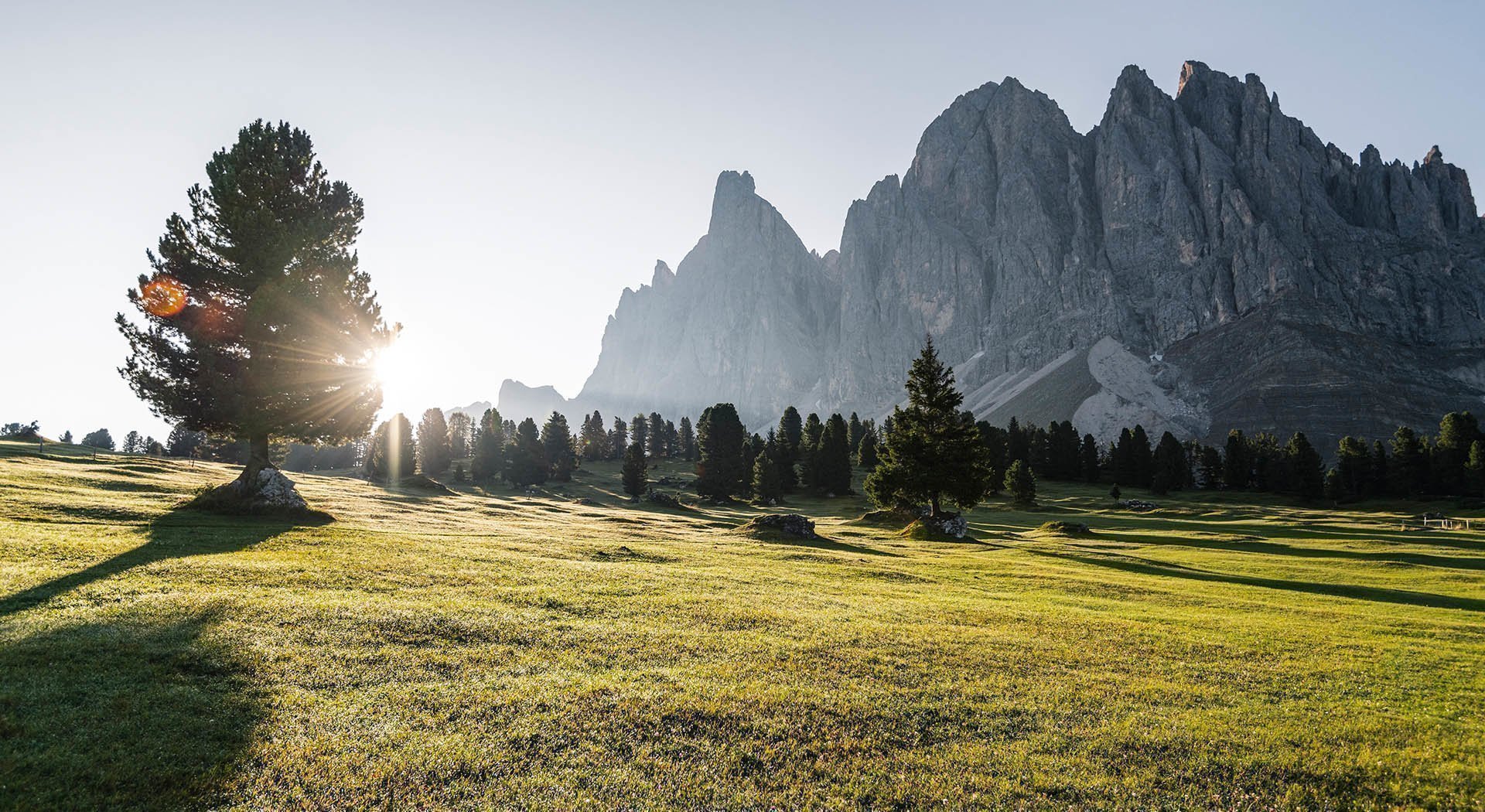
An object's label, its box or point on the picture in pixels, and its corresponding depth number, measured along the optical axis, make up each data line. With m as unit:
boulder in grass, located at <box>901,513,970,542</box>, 46.62
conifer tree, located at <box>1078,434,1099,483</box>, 139.75
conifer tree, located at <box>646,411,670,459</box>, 174.75
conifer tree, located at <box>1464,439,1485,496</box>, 94.74
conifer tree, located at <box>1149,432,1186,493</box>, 122.62
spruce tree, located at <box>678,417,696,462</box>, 177.50
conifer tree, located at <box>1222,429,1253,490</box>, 129.12
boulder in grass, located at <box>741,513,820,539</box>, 42.03
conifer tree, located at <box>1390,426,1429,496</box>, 108.75
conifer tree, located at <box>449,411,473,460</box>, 166.19
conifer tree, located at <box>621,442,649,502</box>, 100.19
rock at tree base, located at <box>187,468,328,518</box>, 30.20
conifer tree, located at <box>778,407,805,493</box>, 118.19
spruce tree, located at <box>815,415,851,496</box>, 113.19
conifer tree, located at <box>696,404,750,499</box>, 102.69
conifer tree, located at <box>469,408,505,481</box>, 113.62
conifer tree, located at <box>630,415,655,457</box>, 163.12
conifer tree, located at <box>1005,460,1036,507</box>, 90.00
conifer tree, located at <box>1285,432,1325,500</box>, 115.56
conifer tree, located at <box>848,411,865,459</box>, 171.00
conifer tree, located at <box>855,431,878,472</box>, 140.46
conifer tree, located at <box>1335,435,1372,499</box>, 114.25
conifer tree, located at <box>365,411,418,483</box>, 105.25
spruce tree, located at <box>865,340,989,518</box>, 50.38
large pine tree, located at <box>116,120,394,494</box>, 32.06
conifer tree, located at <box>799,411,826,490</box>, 115.44
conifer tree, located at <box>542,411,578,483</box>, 118.19
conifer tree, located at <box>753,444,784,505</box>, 100.94
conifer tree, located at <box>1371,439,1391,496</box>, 113.69
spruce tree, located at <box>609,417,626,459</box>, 172.88
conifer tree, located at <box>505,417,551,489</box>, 107.75
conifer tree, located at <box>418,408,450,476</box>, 125.94
